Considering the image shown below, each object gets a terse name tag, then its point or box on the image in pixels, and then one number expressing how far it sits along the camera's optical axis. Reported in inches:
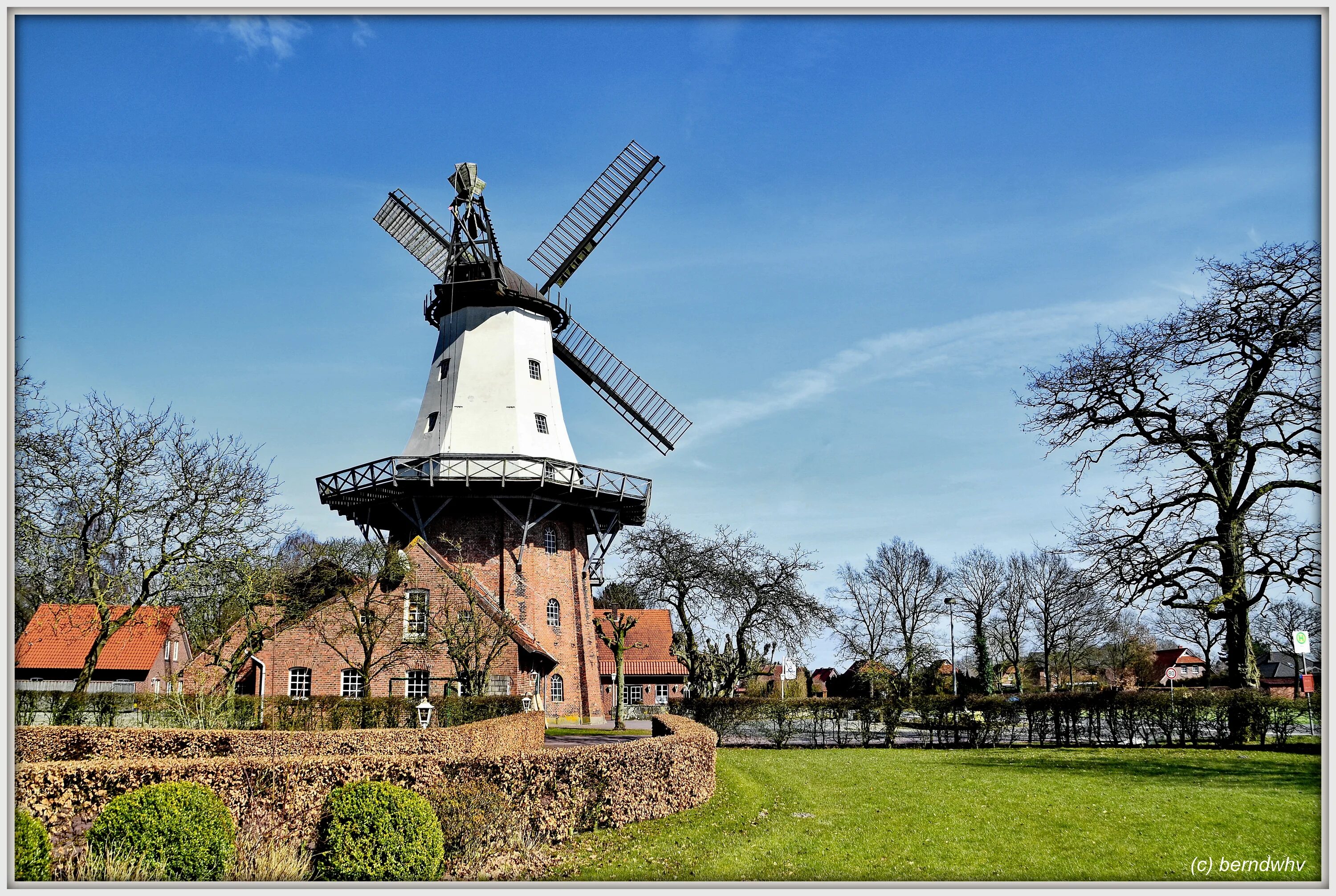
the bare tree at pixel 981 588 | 2199.8
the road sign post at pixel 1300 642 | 629.0
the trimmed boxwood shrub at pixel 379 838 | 311.0
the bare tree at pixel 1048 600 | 2078.0
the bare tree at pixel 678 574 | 1334.9
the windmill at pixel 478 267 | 1238.3
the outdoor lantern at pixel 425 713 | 814.5
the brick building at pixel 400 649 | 1065.5
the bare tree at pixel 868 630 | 2149.4
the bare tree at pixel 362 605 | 1023.0
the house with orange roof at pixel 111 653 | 1042.1
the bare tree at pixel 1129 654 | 2410.2
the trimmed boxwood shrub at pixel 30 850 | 264.7
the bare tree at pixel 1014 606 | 2260.1
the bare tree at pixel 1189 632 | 1496.1
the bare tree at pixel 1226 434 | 617.0
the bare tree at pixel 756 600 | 1344.7
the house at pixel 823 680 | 3035.7
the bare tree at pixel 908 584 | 2145.7
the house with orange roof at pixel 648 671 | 1958.7
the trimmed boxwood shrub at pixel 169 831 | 289.1
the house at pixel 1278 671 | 2741.1
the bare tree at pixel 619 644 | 1097.4
